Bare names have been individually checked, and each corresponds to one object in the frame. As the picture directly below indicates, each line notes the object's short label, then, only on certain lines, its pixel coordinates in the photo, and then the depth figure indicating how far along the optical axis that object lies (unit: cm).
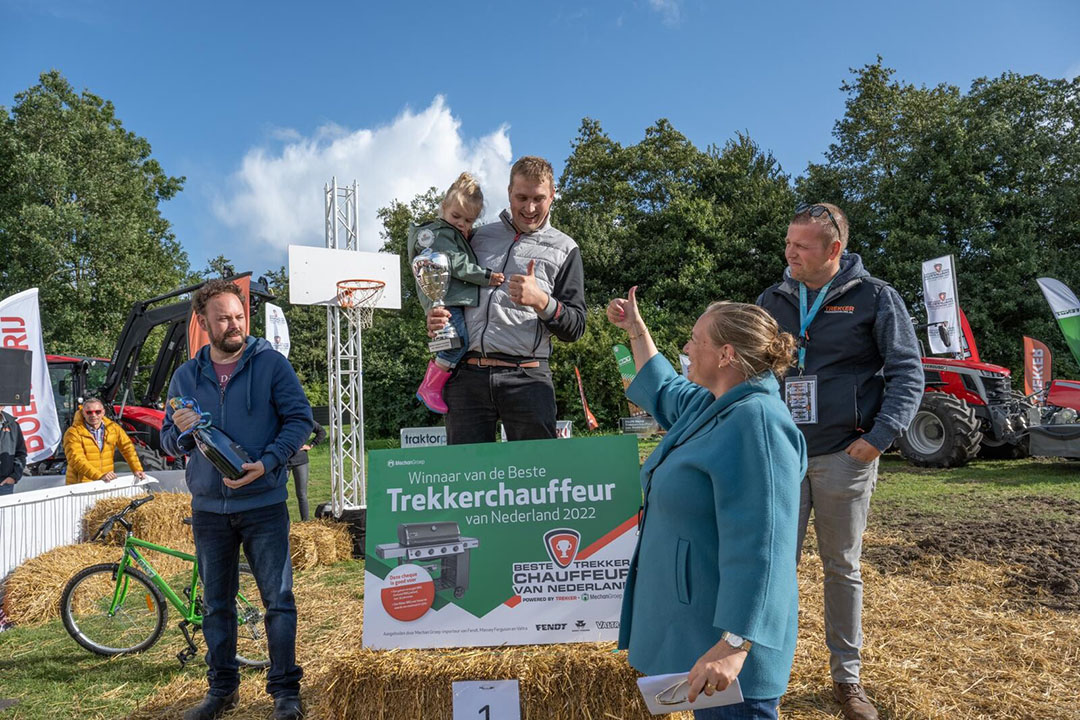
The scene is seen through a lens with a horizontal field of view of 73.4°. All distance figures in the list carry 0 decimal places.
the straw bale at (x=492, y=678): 229
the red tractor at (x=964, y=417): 1000
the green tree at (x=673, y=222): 2638
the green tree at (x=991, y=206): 2122
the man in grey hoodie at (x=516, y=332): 272
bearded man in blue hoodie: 304
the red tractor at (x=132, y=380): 1056
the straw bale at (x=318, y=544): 648
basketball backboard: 773
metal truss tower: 768
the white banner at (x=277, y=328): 964
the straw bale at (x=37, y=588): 518
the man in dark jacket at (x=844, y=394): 275
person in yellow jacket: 744
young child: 270
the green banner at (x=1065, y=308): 1384
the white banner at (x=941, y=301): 1304
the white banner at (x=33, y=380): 833
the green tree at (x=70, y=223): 2355
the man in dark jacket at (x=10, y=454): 682
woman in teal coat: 154
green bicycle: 447
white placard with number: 229
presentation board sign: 244
